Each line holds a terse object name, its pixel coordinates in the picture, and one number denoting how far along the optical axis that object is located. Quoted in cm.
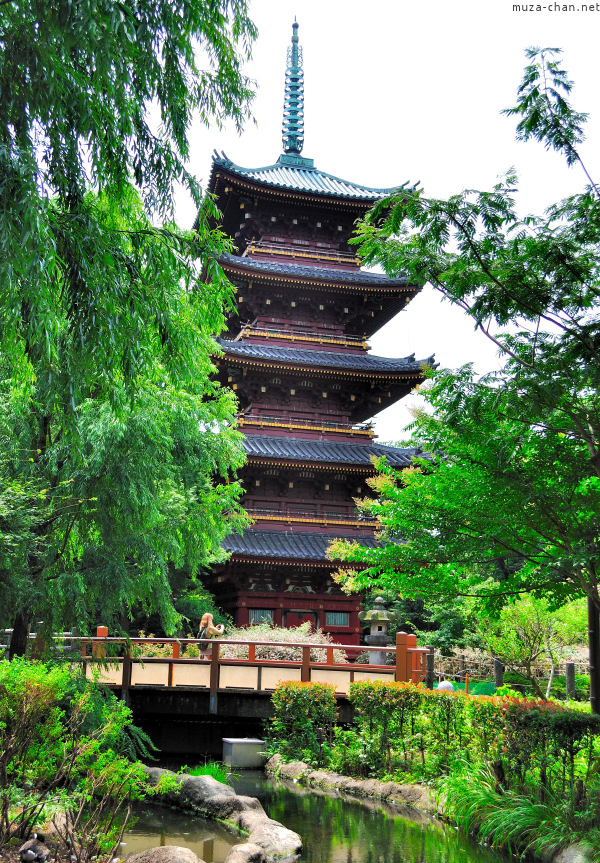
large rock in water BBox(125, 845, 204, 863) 648
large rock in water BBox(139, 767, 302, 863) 787
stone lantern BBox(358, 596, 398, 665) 1586
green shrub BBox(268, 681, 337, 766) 1288
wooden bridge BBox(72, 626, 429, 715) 1409
